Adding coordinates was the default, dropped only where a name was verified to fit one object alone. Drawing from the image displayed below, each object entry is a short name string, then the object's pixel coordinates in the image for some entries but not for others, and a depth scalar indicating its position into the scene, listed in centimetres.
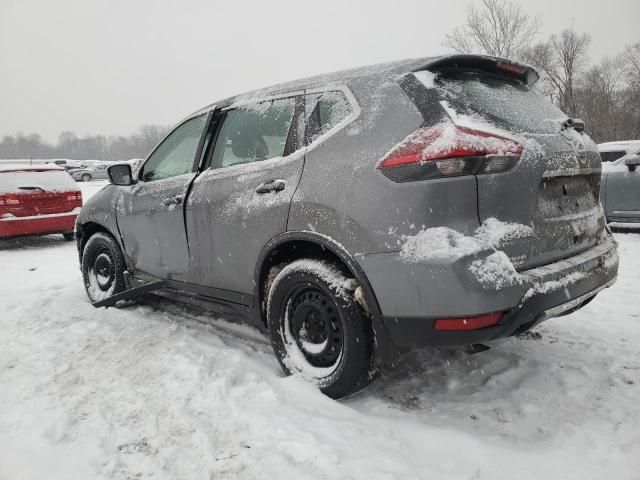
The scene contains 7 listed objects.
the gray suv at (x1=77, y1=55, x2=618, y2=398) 210
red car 801
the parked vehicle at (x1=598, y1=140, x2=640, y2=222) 769
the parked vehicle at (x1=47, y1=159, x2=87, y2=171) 4382
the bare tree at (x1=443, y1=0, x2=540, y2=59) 2545
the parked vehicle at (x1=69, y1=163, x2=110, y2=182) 3544
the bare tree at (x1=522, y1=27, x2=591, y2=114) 3522
